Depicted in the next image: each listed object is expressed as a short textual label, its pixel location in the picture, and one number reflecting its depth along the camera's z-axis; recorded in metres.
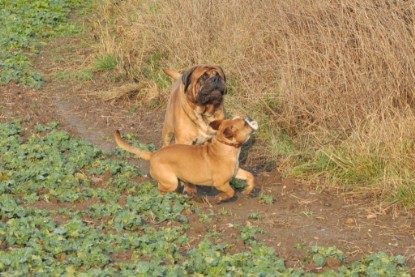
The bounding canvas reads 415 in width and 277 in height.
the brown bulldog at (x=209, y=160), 16.00
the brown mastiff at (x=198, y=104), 17.28
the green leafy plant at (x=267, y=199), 16.58
